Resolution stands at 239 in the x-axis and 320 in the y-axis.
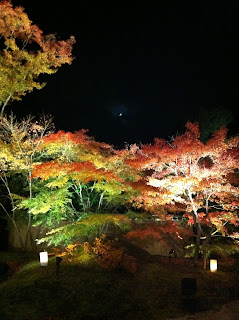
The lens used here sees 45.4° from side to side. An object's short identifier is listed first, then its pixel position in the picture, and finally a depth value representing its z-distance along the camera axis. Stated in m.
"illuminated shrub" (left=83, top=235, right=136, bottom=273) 9.73
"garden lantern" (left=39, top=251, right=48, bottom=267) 9.98
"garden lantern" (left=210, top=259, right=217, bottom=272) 11.14
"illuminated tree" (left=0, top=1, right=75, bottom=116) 12.66
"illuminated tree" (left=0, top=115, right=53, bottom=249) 12.54
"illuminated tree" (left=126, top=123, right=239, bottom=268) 10.73
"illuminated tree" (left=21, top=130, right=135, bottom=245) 10.73
